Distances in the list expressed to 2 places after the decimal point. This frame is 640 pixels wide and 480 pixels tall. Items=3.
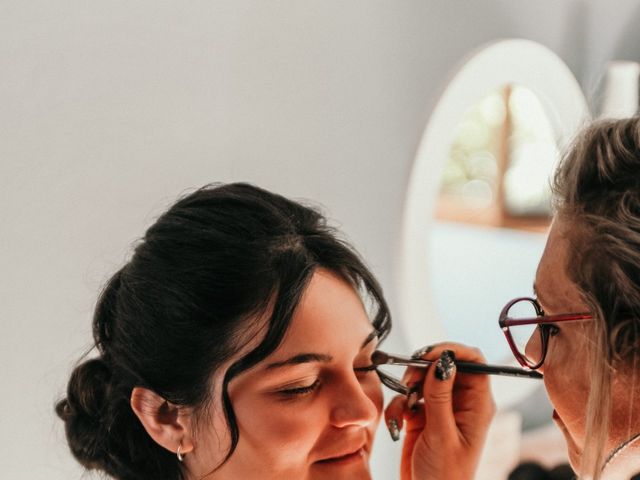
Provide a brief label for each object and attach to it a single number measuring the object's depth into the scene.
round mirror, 1.92
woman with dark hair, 1.10
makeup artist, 0.93
